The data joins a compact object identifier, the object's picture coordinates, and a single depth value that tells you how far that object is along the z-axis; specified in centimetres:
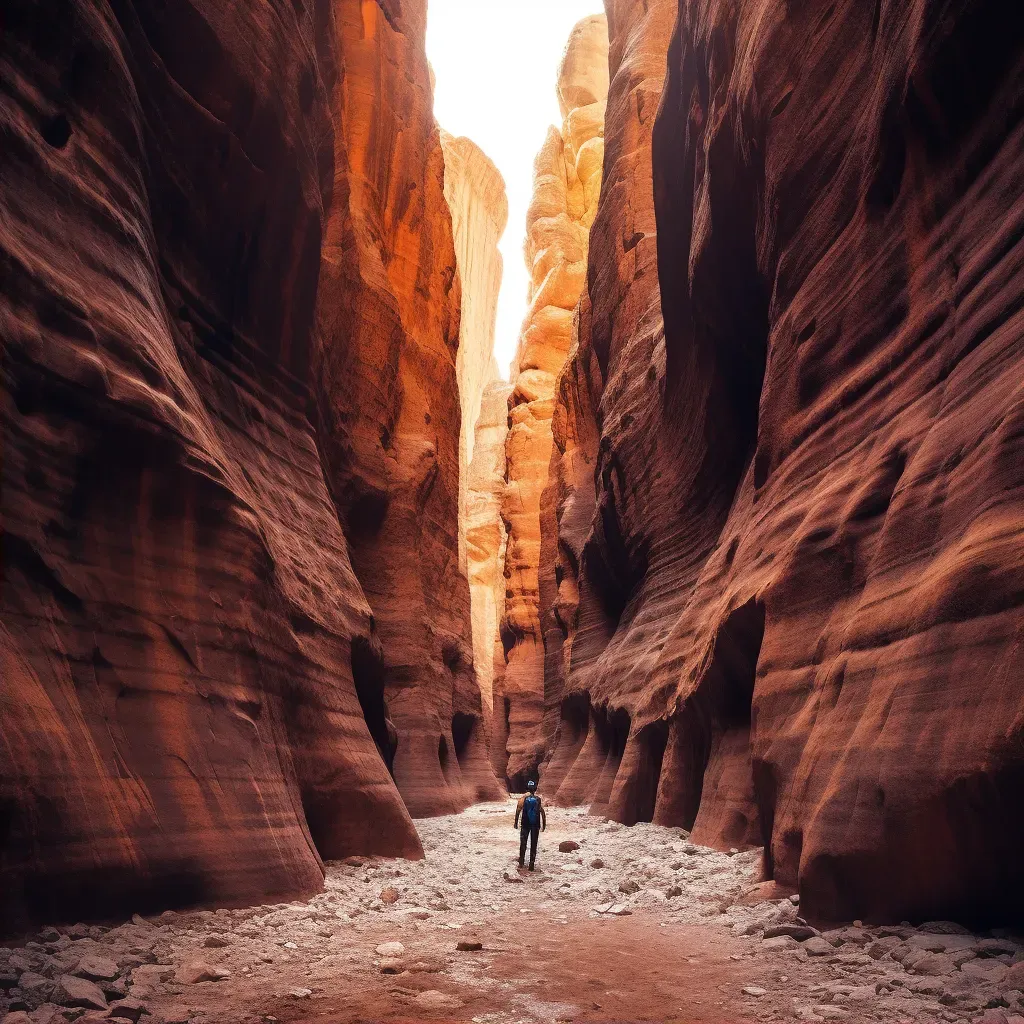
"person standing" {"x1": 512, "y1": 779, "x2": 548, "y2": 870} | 1034
